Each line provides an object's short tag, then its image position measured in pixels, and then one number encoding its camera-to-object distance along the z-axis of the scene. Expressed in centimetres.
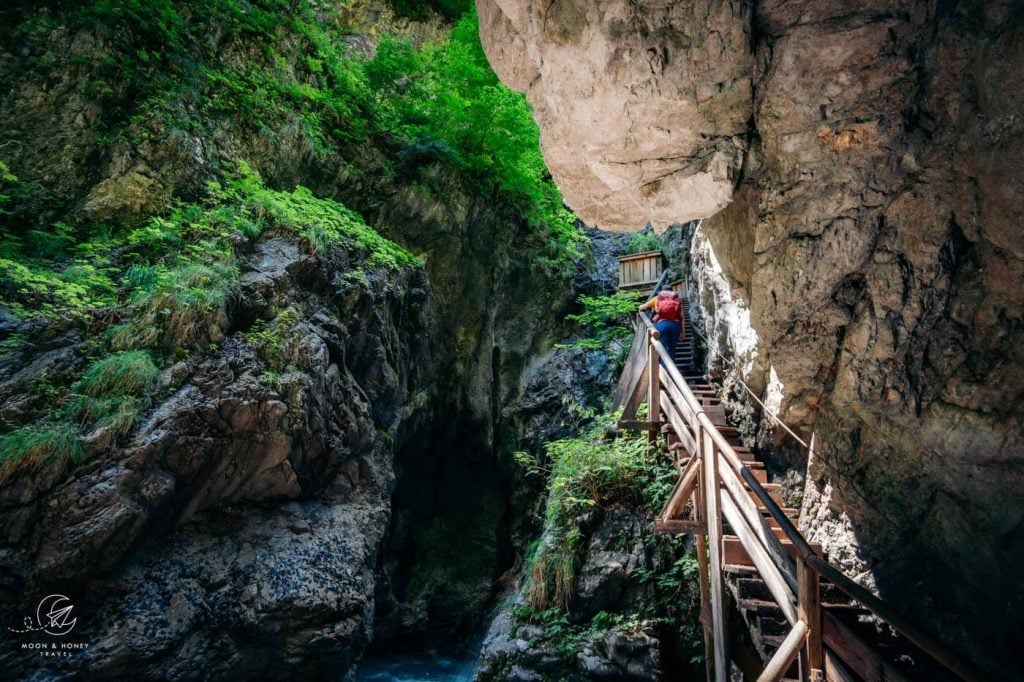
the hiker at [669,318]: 909
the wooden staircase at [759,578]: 301
